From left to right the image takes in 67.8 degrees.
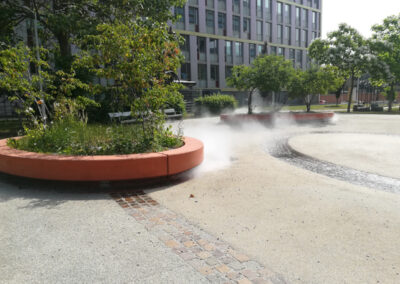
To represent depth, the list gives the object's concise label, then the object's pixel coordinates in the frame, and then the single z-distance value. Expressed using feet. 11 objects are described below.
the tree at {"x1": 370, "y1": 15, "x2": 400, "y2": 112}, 94.99
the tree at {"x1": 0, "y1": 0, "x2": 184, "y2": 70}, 43.48
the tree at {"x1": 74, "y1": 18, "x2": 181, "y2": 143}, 19.12
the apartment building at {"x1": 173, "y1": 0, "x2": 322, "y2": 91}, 117.60
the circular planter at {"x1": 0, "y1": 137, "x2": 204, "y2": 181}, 15.65
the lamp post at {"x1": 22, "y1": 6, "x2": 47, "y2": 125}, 22.37
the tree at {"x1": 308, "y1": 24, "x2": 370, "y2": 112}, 92.73
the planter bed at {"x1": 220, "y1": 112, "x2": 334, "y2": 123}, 53.11
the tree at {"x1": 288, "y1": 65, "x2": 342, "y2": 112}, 58.18
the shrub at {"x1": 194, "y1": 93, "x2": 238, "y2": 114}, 77.61
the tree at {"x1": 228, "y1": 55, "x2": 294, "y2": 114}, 53.15
